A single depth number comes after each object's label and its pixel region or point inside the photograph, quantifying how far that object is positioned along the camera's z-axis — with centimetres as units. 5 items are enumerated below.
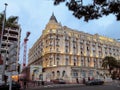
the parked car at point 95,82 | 1985
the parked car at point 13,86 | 1236
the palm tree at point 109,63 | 3302
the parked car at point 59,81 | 2338
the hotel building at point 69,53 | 3115
